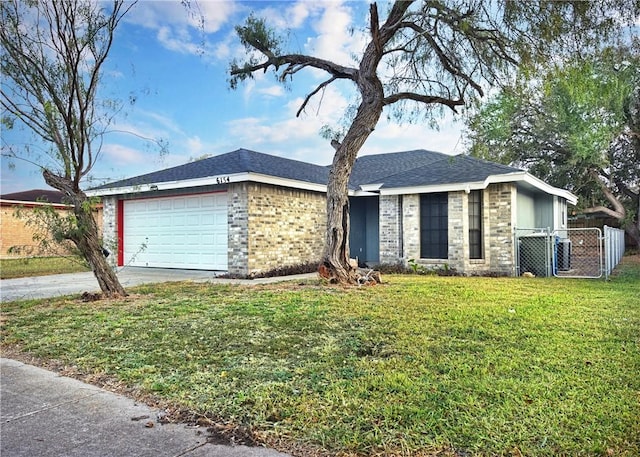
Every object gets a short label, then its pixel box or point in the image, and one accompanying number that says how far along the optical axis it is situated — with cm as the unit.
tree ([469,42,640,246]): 1823
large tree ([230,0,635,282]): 738
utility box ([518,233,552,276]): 1224
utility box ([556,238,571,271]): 1389
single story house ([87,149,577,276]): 1197
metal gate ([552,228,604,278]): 1344
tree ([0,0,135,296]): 709
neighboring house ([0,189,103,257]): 1986
